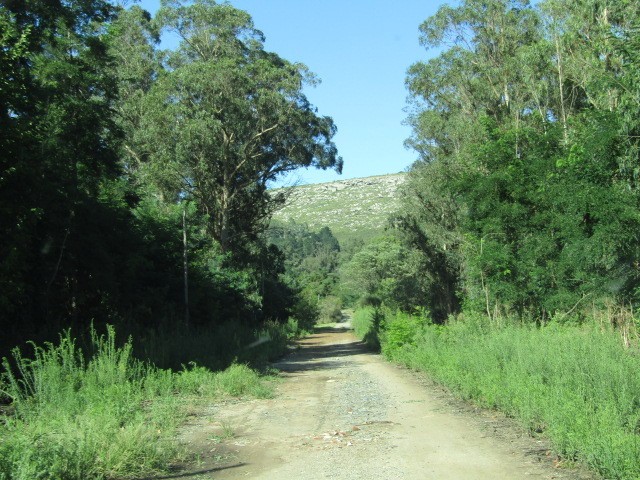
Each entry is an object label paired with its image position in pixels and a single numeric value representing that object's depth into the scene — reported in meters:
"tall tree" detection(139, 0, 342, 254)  33.31
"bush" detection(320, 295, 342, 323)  92.73
